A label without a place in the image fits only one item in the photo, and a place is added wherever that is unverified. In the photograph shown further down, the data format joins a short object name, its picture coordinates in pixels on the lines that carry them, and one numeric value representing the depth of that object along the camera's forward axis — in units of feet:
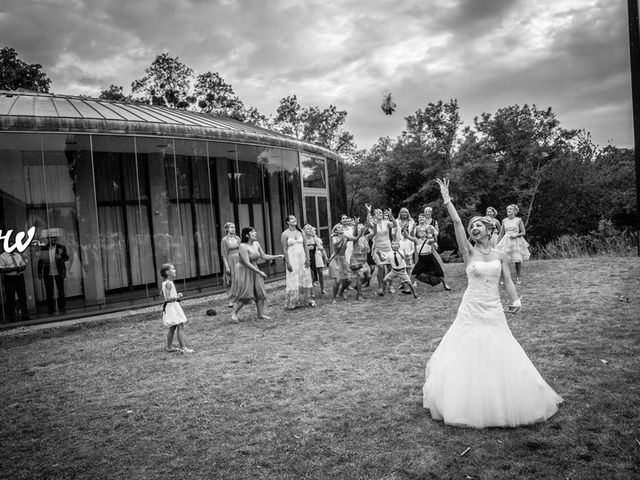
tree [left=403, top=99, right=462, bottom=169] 101.96
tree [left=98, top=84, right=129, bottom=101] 113.16
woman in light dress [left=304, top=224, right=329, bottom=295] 37.21
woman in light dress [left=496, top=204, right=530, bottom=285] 35.94
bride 12.82
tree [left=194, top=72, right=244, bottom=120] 124.36
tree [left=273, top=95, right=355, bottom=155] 134.62
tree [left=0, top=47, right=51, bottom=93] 98.89
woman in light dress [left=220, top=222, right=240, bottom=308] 34.32
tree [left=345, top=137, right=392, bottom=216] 97.66
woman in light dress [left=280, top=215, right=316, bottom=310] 33.17
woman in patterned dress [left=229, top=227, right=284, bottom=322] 29.50
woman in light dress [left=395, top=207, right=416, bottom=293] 36.88
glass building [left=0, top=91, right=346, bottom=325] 33.73
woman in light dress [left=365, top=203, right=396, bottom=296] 35.33
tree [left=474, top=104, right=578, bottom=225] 96.17
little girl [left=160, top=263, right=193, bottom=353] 23.40
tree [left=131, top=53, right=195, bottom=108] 120.26
